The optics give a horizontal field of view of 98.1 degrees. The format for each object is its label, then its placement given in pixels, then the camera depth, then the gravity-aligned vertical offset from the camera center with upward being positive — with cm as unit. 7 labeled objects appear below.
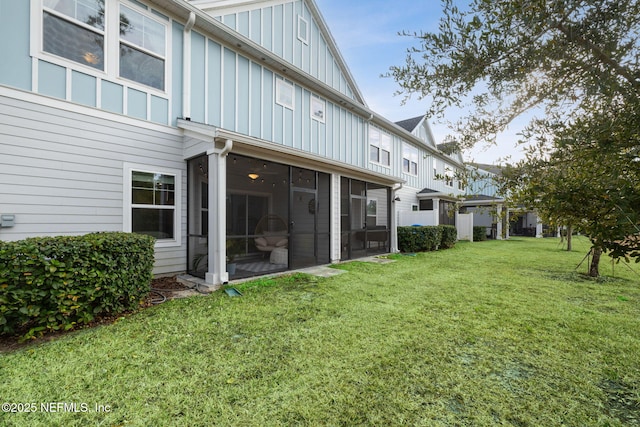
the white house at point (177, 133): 431 +150
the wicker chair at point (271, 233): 653 -44
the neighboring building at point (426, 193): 1287 +111
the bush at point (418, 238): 1101 -94
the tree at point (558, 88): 150 +97
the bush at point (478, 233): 1653 -109
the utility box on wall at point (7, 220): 404 -9
